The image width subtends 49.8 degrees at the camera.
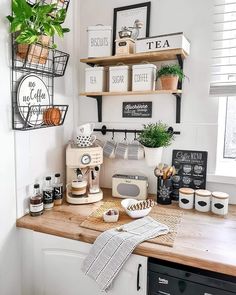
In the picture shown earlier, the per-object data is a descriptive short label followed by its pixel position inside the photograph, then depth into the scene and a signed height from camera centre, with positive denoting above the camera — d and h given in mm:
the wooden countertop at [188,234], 941 -512
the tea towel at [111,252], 1037 -554
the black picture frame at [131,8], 1527 +650
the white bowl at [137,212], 1271 -478
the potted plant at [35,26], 1104 +404
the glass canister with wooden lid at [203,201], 1368 -444
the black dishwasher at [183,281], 927 -614
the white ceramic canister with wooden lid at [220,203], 1319 -440
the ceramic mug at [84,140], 1553 -148
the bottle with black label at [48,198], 1395 -455
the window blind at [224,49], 1374 +379
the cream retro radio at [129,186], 1542 -428
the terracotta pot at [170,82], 1374 +191
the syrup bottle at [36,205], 1309 -465
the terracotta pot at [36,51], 1179 +305
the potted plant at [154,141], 1438 -135
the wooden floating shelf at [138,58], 1342 +337
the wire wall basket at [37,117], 1243 -10
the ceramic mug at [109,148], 1646 -208
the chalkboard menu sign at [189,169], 1495 -302
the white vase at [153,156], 1459 -223
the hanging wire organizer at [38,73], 1210 +218
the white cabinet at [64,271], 1063 -715
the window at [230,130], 1527 -70
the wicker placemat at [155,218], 1079 -509
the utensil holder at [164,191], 1475 -426
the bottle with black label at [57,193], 1461 -443
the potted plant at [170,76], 1367 +224
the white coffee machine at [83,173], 1490 -354
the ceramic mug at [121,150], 1607 -216
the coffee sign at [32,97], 1248 +92
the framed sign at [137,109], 1601 +46
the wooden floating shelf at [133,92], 1371 +136
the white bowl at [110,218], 1234 -490
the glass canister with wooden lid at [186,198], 1411 -448
